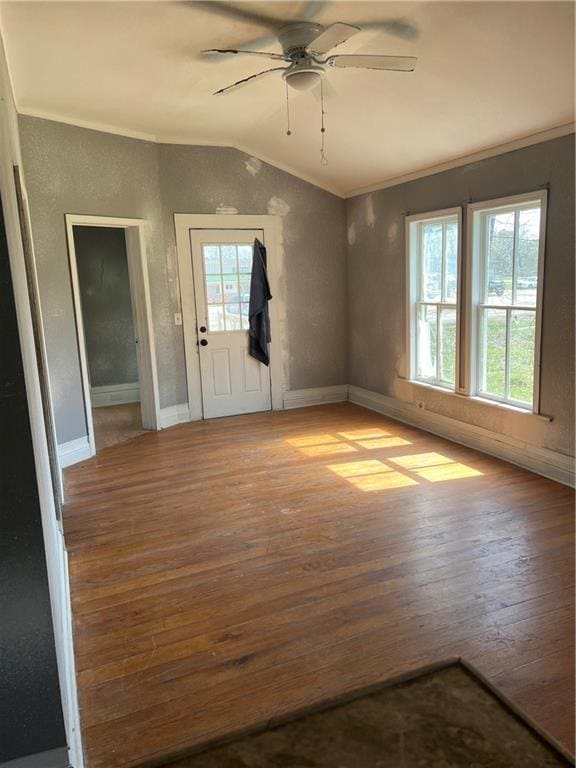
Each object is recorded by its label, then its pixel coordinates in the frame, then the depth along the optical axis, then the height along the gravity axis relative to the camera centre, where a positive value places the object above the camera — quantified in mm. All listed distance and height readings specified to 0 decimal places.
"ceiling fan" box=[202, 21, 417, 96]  2957 +1308
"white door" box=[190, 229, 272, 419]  5805 -231
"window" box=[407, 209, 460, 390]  4871 -65
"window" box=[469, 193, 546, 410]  4035 -91
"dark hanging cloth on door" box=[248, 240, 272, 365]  5949 -104
